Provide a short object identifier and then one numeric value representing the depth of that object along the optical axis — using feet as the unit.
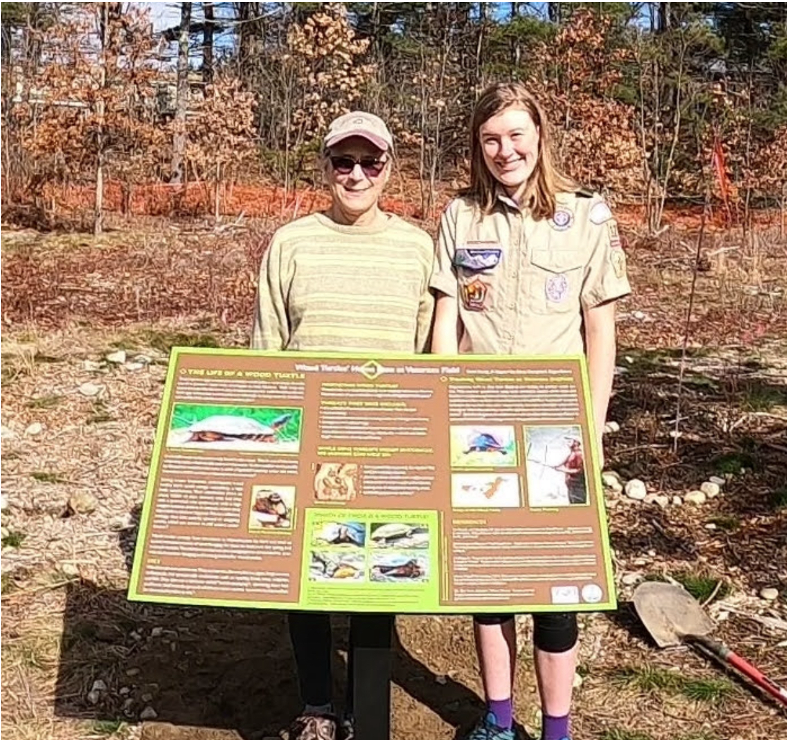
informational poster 6.75
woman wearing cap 7.65
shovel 11.07
